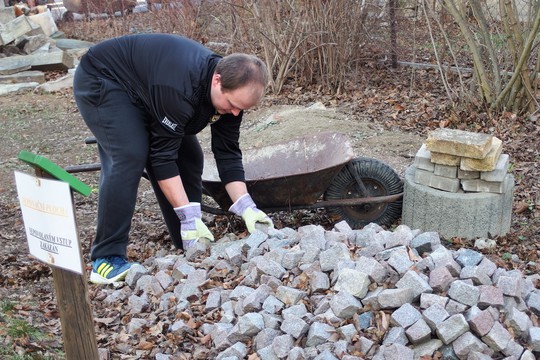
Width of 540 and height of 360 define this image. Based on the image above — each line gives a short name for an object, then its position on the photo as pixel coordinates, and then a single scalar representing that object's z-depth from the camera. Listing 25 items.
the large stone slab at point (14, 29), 12.40
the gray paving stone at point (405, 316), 2.92
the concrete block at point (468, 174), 4.46
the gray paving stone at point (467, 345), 2.84
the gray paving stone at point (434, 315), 2.89
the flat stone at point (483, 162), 4.34
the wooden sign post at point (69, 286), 2.20
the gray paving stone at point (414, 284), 3.06
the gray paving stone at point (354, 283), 3.09
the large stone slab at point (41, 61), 11.45
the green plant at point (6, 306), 3.55
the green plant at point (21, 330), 3.18
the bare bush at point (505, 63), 6.64
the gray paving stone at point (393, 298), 3.00
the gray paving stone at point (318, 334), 2.94
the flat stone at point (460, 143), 4.30
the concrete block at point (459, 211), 4.41
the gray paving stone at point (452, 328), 2.86
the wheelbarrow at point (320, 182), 4.48
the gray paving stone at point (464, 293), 3.01
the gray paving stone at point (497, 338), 2.86
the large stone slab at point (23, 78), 10.92
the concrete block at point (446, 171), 4.49
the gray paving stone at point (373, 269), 3.16
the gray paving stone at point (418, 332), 2.88
